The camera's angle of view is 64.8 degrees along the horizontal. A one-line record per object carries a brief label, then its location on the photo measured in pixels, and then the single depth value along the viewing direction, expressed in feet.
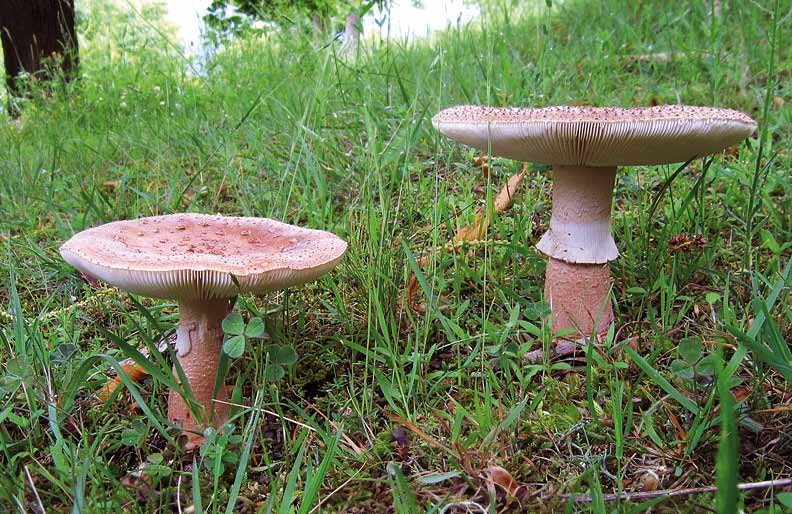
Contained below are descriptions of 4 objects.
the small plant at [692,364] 0.78
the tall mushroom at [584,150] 0.84
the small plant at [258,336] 0.85
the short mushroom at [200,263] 0.77
